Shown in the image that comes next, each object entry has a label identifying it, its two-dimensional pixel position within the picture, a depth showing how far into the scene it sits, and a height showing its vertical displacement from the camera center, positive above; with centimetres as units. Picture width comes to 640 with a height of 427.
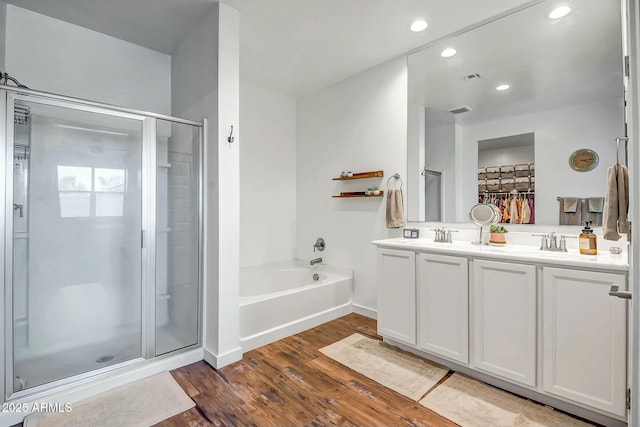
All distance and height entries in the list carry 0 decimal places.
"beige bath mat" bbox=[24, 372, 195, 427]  169 -116
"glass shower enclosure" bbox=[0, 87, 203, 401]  184 -18
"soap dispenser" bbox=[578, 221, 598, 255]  182 -17
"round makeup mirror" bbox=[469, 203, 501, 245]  242 +0
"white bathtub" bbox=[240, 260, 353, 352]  262 -85
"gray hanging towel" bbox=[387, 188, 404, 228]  302 +5
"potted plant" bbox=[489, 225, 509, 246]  231 -16
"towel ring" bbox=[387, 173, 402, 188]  309 +40
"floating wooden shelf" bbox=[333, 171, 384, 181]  320 +43
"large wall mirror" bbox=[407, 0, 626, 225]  202 +83
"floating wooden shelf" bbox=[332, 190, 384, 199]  322 +23
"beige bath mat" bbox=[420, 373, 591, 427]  168 -115
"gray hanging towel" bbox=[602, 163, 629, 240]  157 +6
